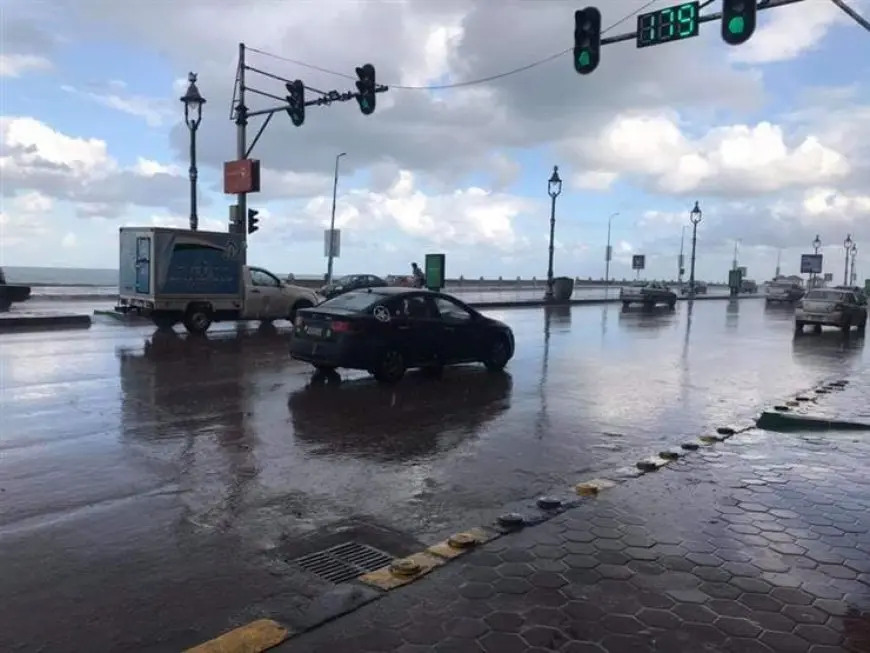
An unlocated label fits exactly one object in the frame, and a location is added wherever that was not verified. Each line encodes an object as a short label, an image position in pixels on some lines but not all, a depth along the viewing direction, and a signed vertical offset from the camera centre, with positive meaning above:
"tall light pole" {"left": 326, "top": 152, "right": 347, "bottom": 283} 37.63 +0.90
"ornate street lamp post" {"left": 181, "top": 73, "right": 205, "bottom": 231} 23.64 +5.14
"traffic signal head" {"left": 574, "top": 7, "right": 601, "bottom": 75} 14.07 +4.51
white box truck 18.45 -0.22
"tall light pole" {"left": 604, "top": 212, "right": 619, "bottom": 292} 59.44 +2.33
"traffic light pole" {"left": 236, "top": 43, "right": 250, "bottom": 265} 24.55 +4.49
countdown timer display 13.41 +4.71
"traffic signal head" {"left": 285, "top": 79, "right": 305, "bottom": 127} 23.72 +5.41
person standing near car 43.38 +0.07
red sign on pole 24.48 +3.06
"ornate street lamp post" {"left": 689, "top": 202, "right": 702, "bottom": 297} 54.69 +3.97
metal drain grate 4.60 -1.80
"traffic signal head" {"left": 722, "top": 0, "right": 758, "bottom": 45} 12.14 +4.31
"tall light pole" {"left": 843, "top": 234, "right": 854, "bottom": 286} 99.38 +5.44
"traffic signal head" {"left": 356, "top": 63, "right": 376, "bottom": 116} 20.98 +5.23
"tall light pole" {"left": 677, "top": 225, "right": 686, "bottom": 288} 71.41 +1.95
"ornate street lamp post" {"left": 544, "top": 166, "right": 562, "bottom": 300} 40.38 +4.16
